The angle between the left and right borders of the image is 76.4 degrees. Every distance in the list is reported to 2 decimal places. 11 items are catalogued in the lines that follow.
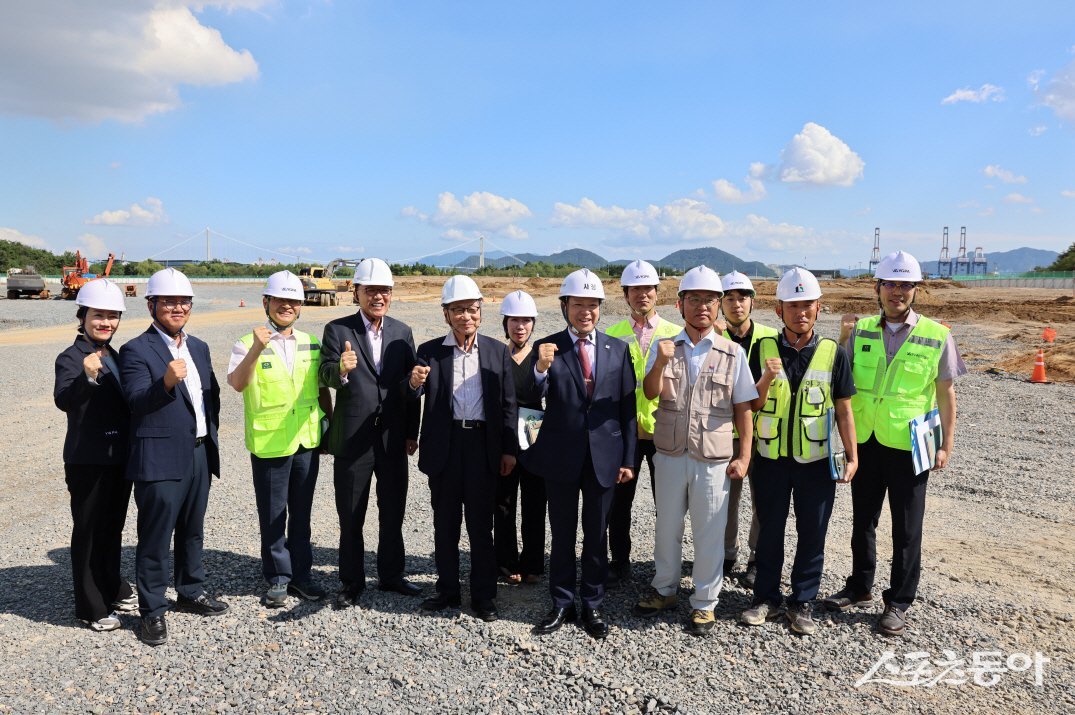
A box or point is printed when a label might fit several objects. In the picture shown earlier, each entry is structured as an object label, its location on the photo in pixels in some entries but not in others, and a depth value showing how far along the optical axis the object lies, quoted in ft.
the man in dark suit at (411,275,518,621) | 14.78
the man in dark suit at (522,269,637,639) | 14.24
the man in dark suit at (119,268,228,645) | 13.57
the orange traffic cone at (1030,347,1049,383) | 45.16
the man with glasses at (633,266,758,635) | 14.11
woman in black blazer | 13.62
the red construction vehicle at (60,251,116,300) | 124.16
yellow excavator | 120.98
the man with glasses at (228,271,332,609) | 14.87
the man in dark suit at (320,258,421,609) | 15.10
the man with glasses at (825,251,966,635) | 14.38
